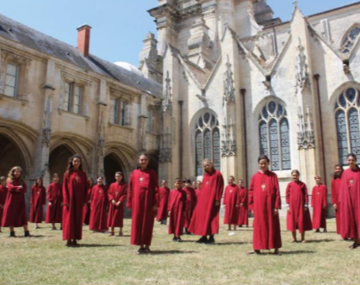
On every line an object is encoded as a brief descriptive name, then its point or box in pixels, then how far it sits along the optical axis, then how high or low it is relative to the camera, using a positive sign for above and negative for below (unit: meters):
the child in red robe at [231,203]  11.47 +0.31
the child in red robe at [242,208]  12.21 +0.16
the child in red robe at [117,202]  9.45 +0.28
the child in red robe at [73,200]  6.89 +0.24
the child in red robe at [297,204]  8.13 +0.20
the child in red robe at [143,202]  6.06 +0.19
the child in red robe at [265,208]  5.95 +0.08
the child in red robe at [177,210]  8.34 +0.06
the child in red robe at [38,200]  11.92 +0.41
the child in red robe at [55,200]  11.67 +0.40
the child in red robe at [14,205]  8.74 +0.17
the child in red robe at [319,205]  10.37 +0.23
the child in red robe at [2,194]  9.91 +0.49
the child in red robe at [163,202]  12.52 +0.36
